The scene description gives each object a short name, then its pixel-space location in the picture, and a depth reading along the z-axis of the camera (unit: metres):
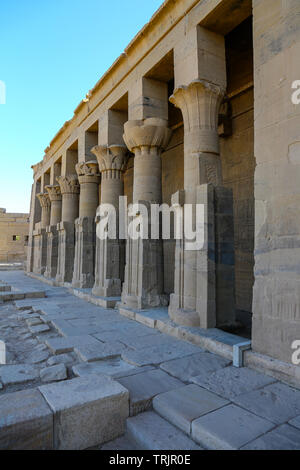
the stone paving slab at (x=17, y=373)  2.86
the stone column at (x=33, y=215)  15.57
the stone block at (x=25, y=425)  1.79
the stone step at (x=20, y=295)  7.34
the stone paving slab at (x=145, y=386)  2.38
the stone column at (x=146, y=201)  5.89
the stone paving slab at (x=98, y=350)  3.47
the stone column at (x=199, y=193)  4.28
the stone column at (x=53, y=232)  12.27
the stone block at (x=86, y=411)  1.97
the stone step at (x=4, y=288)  8.52
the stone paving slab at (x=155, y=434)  1.96
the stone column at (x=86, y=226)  8.80
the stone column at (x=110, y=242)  7.39
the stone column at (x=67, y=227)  10.39
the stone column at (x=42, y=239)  13.71
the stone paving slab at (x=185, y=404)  2.15
